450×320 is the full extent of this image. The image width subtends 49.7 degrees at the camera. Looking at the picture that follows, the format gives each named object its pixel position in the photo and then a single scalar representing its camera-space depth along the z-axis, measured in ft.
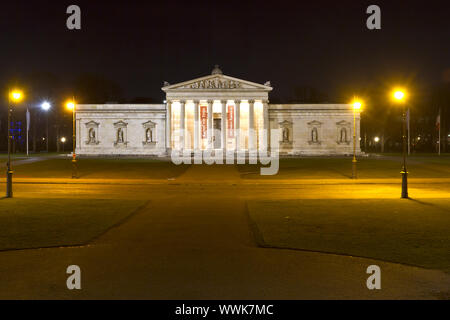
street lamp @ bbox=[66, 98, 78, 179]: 138.72
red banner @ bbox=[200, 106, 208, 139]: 307.37
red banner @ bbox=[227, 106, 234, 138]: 306.96
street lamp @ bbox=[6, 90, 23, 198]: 84.88
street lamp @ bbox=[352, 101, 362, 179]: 136.67
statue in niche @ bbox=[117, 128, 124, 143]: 323.57
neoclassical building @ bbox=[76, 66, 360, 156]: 308.60
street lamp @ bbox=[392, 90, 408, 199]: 84.89
